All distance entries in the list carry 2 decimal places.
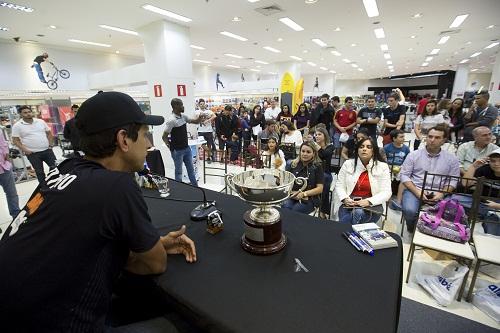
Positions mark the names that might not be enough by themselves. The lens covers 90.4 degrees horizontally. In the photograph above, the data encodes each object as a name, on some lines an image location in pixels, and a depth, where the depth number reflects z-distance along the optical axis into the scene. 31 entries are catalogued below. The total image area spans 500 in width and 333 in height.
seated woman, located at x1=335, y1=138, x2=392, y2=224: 2.36
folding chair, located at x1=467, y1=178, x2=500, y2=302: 1.76
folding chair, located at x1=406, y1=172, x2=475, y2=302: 1.82
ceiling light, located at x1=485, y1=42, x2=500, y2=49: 9.58
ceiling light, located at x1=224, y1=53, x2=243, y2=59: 10.78
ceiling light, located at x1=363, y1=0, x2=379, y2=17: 4.92
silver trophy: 1.08
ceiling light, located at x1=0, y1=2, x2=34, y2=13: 4.49
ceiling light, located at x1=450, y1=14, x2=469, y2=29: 5.98
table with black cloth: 0.78
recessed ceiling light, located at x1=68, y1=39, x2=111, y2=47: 7.73
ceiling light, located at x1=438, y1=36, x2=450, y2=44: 8.09
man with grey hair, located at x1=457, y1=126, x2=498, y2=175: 2.79
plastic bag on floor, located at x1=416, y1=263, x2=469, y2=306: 1.85
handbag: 1.98
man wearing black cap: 0.74
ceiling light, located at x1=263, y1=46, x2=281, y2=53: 9.17
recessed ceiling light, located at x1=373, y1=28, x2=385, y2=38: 7.04
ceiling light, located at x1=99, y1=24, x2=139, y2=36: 6.13
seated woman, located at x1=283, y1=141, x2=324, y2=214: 2.57
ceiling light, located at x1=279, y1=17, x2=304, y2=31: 5.89
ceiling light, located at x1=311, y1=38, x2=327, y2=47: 8.05
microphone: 1.43
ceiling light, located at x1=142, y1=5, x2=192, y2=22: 4.78
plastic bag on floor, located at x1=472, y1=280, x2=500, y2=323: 1.75
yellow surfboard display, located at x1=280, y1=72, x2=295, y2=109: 10.22
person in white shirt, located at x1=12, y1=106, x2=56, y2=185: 3.69
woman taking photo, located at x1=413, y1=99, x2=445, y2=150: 4.80
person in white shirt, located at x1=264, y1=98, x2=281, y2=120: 7.42
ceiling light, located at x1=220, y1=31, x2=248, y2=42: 7.03
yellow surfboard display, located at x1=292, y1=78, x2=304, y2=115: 10.46
